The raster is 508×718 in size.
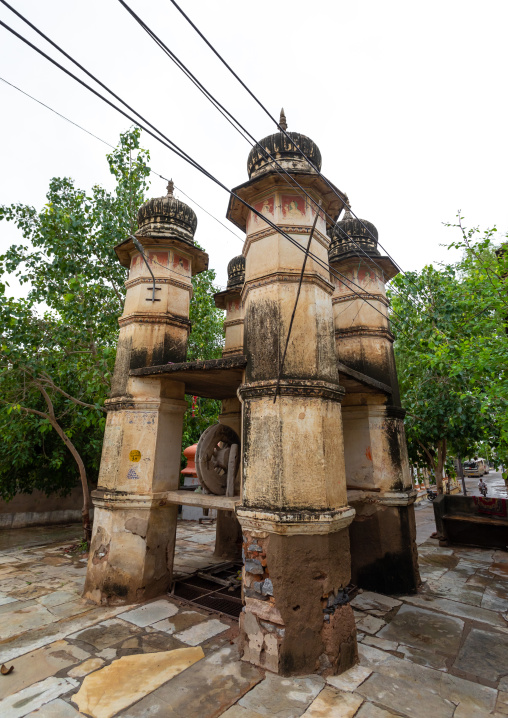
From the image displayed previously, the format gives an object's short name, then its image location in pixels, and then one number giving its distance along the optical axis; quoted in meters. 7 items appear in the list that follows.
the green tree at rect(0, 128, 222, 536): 8.63
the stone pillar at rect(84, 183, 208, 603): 5.79
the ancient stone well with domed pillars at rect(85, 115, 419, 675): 4.12
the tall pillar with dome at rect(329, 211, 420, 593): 6.38
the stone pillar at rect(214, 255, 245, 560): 8.52
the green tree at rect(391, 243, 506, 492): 8.37
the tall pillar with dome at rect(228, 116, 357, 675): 4.00
